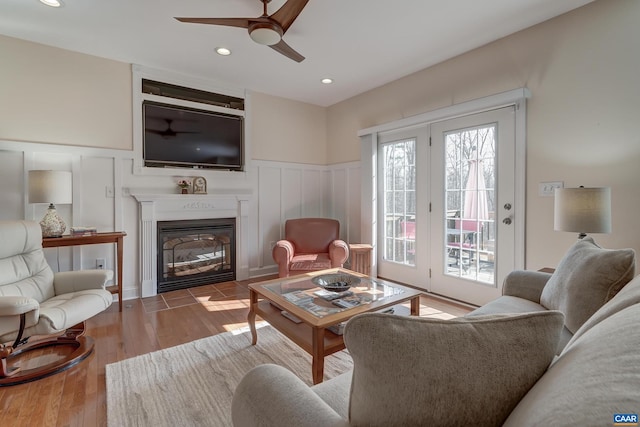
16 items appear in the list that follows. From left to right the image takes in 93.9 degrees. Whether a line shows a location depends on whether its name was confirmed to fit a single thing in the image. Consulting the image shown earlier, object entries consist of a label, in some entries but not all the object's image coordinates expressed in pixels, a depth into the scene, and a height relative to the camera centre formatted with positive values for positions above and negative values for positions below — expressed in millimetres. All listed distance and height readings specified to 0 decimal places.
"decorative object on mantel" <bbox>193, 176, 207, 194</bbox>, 3920 +327
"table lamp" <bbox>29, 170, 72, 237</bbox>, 2691 +159
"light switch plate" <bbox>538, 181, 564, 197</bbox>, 2598 +207
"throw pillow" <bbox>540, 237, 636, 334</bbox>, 1354 -336
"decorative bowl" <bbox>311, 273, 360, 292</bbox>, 2092 -528
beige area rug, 1604 -1081
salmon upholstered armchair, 3553 -481
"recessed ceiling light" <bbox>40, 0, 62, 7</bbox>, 2359 +1651
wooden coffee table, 1648 -619
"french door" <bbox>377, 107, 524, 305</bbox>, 2967 +62
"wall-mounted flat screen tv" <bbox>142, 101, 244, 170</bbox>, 3625 +939
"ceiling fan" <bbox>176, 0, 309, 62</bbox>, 2092 +1377
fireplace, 3525 -83
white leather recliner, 1789 -645
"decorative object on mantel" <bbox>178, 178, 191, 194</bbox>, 3797 +303
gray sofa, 486 -295
